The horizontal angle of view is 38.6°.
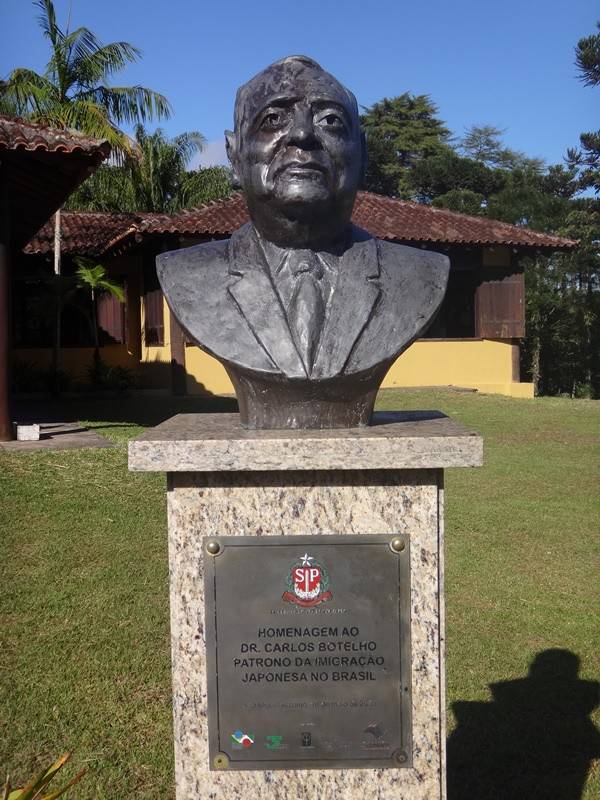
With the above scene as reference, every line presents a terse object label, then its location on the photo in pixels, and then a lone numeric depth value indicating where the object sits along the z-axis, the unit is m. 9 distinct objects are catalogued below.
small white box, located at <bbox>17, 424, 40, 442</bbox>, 8.83
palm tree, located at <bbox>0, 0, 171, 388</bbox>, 13.95
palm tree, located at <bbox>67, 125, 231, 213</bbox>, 22.19
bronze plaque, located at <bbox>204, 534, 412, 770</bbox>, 2.29
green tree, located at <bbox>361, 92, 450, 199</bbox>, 28.80
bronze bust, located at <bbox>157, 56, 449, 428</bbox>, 2.43
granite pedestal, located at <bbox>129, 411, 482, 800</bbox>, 2.29
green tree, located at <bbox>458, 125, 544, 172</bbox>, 31.31
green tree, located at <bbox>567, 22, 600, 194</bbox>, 19.38
